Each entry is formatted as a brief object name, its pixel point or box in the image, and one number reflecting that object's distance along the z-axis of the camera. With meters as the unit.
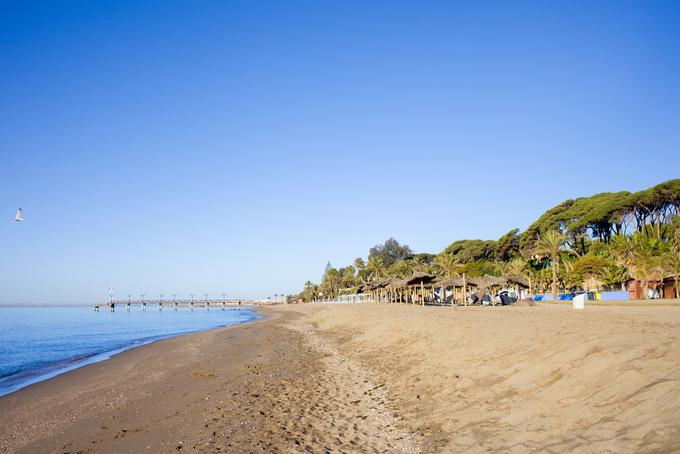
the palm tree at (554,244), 46.31
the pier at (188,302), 178.15
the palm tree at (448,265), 62.11
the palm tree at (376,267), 95.52
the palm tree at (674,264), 39.04
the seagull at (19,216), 21.59
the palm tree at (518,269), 58.94
